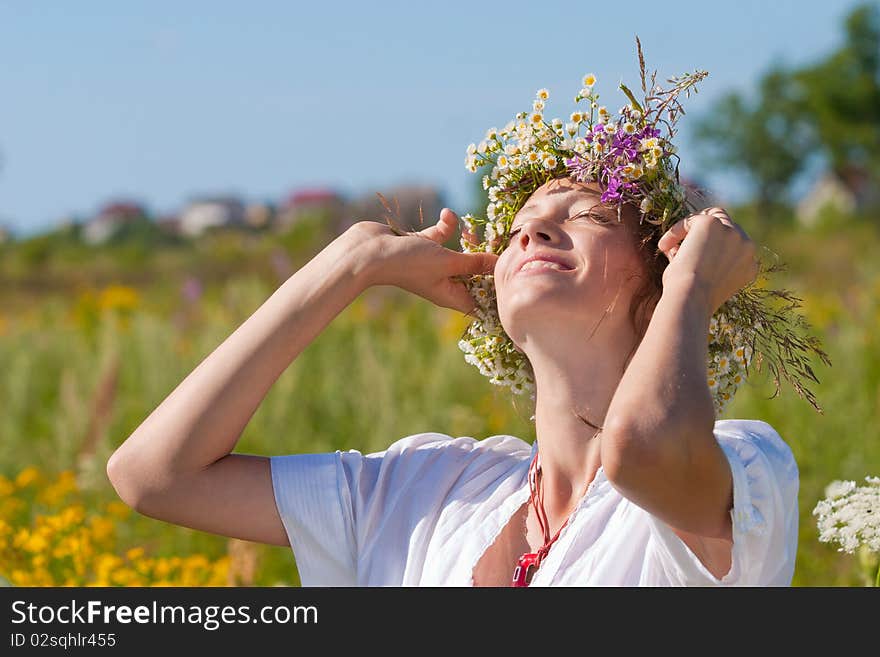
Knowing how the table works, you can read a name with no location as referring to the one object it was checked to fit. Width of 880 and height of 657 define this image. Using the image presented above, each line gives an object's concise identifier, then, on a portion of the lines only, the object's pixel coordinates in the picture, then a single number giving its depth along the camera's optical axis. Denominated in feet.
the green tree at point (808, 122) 105.40
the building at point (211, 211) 247.50
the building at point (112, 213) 222.28
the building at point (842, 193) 103.19
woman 4.66
